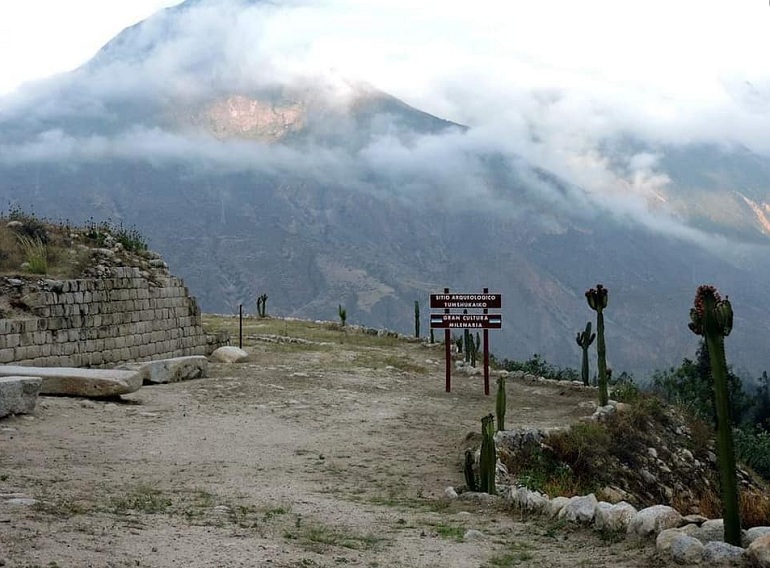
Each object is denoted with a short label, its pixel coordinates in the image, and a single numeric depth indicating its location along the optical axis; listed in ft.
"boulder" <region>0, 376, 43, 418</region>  38.96
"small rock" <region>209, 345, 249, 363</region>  71.51
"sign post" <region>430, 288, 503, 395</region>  63.16
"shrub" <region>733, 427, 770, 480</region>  65.62
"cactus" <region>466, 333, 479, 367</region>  79.73
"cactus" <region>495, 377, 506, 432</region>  40.42
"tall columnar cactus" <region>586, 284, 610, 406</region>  51.37
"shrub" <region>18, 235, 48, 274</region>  58.29
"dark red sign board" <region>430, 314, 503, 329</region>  63.10
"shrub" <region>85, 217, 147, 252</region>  67.62
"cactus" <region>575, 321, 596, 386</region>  68.30
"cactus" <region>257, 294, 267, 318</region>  130.57
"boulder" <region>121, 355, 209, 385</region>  55.62
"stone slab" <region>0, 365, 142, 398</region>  46.57
